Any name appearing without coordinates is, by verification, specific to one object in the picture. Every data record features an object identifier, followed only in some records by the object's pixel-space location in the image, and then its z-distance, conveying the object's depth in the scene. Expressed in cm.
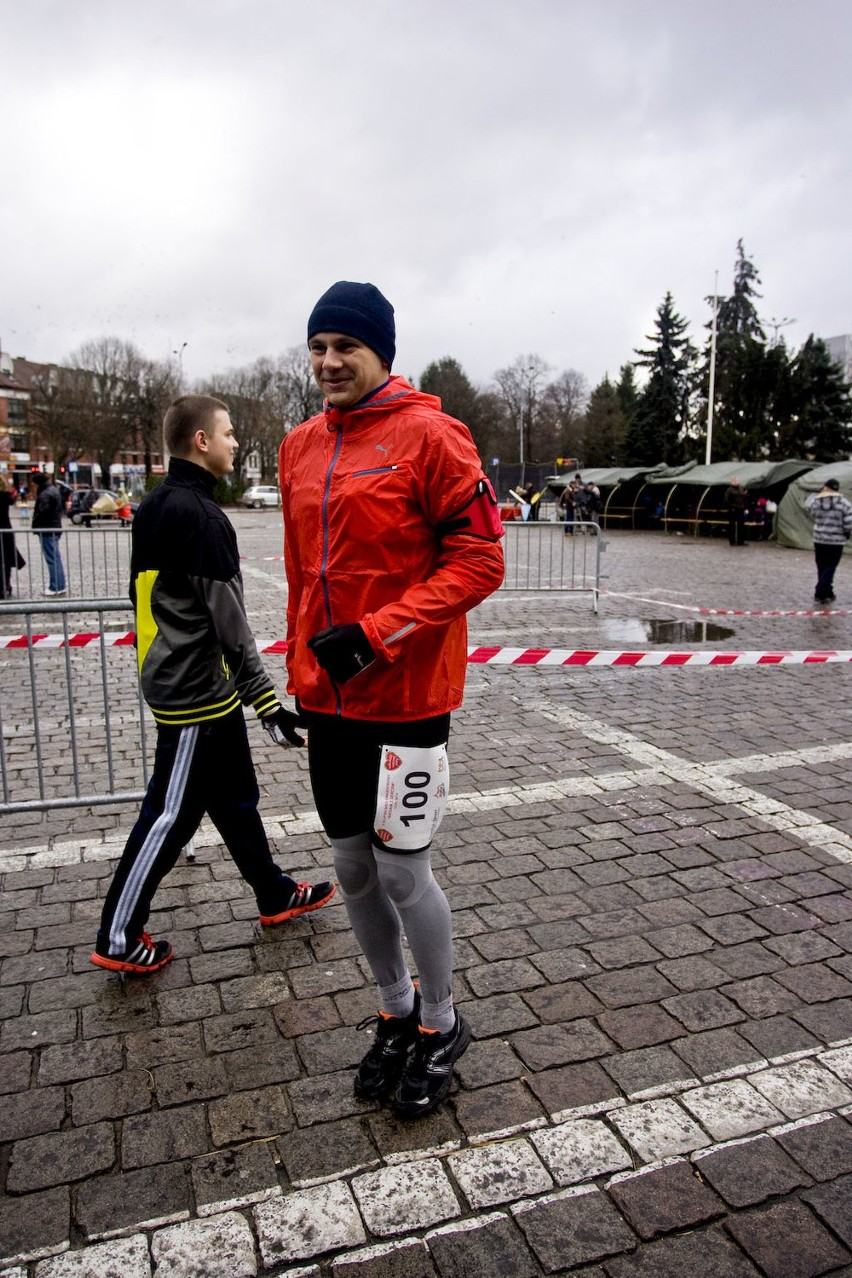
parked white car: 5244
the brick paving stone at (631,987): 308
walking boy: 303
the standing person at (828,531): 1275
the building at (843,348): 6631
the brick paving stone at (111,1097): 256
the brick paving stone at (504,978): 315
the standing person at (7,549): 1217
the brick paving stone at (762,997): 302
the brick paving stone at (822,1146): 234
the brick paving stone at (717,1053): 273
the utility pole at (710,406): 3941
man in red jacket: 229
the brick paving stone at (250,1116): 247
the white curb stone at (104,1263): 205
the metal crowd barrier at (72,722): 455
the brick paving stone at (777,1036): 281
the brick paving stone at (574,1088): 258
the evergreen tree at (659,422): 5447
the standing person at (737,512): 2483
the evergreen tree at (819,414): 3877
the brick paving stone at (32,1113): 249
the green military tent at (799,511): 2336
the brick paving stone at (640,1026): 286
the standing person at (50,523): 1305
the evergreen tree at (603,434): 6648
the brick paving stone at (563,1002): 299
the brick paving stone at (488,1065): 269
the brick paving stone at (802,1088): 257
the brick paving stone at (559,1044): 277
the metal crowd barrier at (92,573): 1398
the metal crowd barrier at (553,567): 1441
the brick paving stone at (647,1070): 265
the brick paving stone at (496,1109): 250
